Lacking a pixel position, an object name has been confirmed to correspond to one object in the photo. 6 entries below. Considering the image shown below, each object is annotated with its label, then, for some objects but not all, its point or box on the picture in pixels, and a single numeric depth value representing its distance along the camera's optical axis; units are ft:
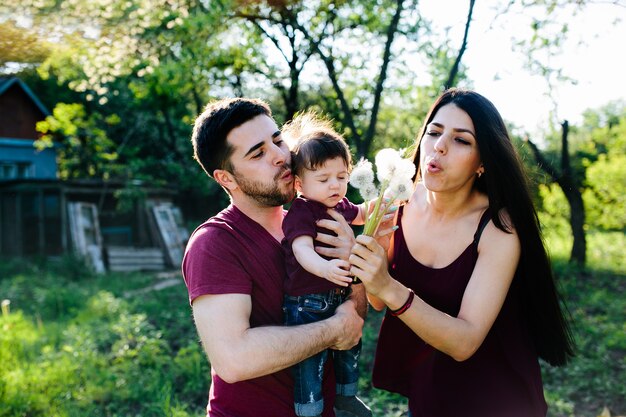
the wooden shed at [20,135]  64.34
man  6.47
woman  6.98
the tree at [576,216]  29.89
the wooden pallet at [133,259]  42.22
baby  6.90
